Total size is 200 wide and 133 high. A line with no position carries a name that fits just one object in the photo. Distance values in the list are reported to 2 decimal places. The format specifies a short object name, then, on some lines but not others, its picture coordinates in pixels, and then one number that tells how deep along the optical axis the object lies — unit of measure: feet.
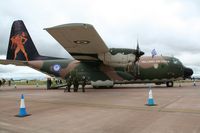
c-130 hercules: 66.74
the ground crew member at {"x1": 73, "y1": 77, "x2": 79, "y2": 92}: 72.79
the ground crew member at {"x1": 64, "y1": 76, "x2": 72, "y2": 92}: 74.08
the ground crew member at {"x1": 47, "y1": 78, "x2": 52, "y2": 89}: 93.06
